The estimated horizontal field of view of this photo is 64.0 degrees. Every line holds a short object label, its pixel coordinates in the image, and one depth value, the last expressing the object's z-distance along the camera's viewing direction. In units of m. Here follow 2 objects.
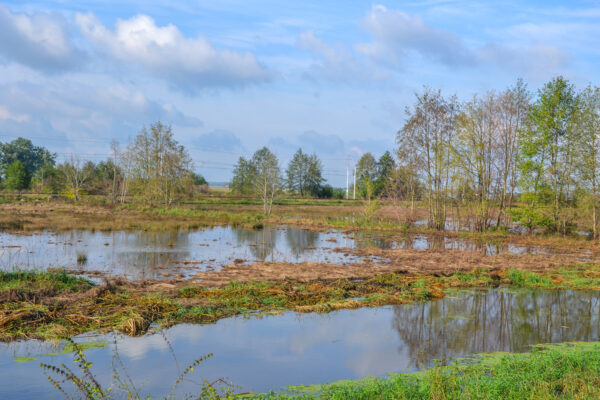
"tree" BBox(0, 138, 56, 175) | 102.12
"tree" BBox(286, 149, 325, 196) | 89.25
